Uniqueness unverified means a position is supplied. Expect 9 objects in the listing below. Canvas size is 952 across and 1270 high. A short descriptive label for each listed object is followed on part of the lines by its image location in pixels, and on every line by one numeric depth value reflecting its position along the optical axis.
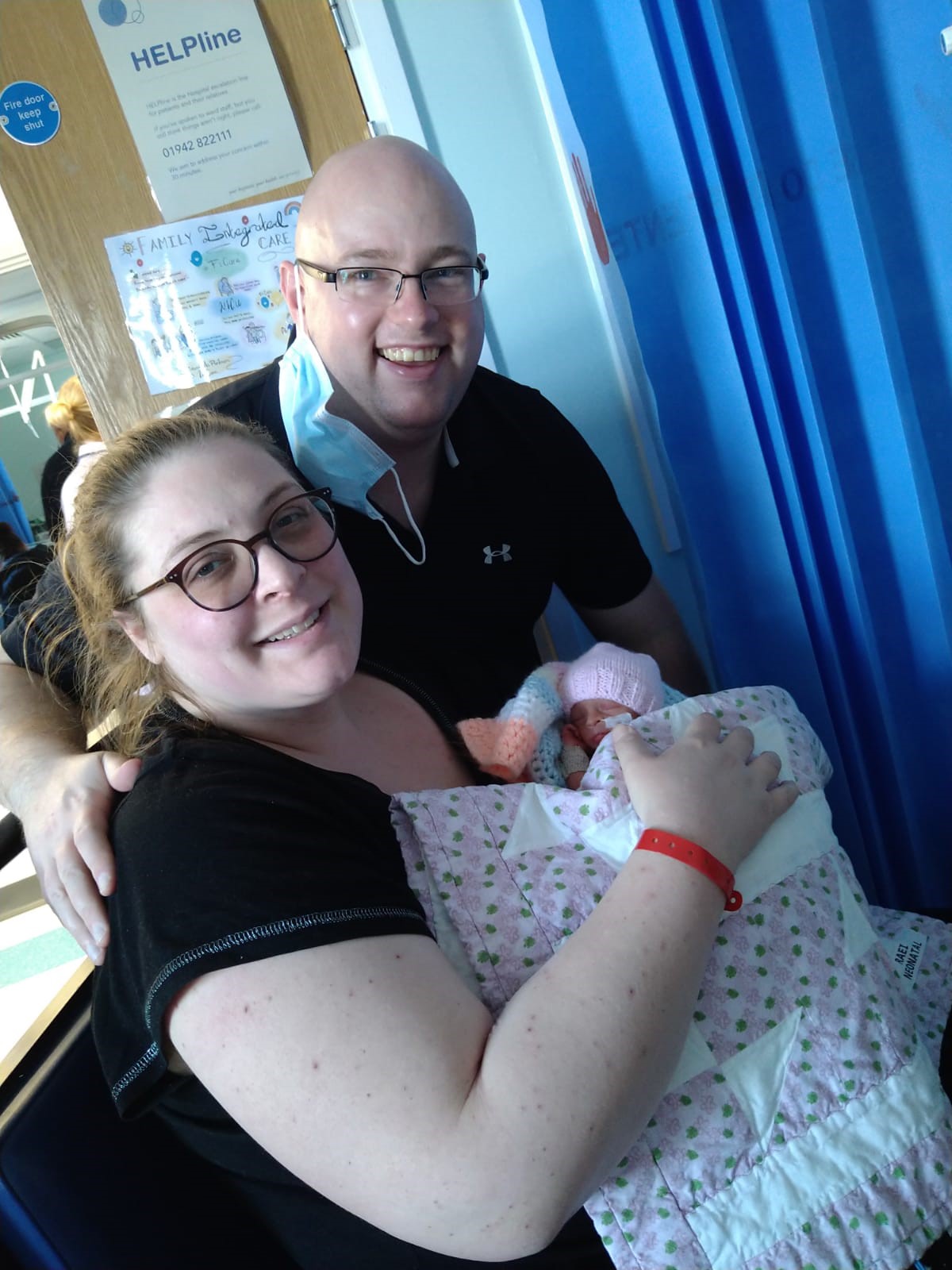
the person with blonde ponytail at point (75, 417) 2.30
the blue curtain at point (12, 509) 3.67
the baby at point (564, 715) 1.17
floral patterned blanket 0.78
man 1.28
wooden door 1.73
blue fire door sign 1.74
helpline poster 1.73
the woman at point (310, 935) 0.66
